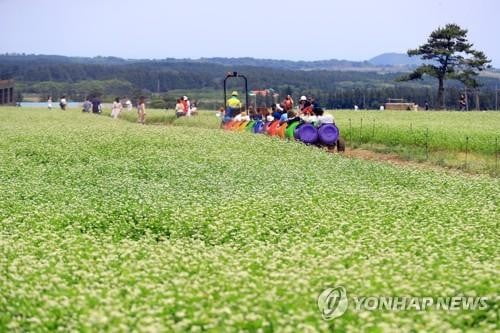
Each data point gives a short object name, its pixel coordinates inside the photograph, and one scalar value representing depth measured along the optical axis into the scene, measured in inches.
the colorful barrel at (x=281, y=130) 1547.0
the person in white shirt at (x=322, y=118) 1456.7
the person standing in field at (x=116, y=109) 2763.3
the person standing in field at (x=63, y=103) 3216.0
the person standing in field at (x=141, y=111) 2488.9
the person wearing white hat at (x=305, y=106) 1513.8
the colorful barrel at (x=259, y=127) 1710.9
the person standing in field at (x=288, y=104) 1755.4
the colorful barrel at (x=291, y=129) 1479.6
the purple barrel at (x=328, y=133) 1429.6
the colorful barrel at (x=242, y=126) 1819.6
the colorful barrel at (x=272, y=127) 1608.0
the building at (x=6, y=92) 4252.7
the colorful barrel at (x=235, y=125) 1859.7
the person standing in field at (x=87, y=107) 3184.1
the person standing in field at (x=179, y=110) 2450.8
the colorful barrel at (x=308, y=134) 1428.4
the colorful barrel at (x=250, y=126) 1775.3
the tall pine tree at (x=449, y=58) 3543.3
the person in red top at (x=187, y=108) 2461.9
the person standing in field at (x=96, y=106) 3148.4
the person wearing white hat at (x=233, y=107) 1951.3
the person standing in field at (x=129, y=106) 3218.0
